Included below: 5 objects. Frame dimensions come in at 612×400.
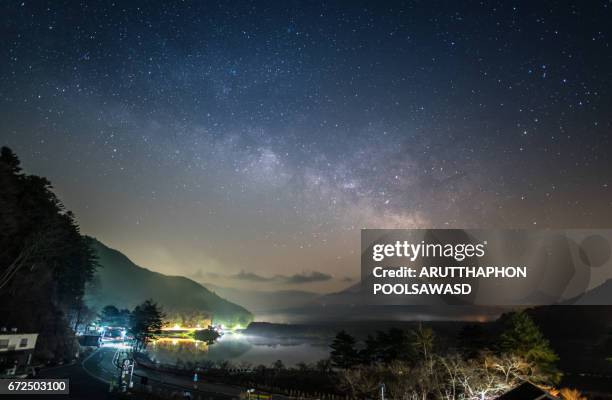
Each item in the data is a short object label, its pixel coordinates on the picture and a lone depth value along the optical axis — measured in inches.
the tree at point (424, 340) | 1585.9
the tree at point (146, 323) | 2765.7
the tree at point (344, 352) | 1765.5
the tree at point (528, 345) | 1366.9
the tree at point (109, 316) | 3841.0
